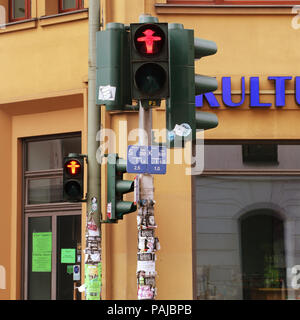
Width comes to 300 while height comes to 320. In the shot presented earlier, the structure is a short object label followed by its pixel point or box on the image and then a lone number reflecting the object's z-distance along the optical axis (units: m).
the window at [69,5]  15.68
